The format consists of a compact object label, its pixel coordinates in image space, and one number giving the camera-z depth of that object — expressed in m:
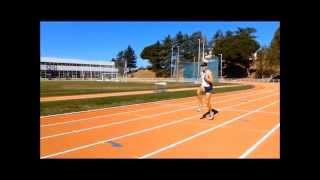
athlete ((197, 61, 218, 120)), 5.97
